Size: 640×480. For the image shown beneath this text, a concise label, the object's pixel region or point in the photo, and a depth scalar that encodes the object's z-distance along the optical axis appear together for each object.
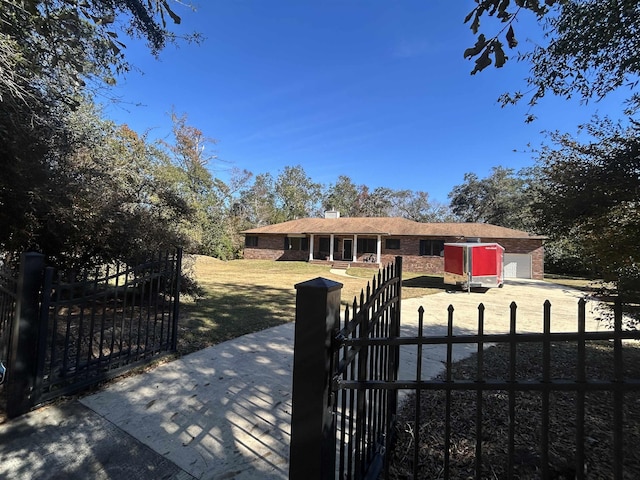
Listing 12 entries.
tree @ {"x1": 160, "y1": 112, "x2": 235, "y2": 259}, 26.80
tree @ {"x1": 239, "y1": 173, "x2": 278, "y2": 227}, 40.97
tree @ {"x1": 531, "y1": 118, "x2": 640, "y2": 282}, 3.89
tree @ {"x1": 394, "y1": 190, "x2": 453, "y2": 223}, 48.56
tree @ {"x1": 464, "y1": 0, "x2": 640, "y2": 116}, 3.75
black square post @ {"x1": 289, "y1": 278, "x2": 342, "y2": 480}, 1.54
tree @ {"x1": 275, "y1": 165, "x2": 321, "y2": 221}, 44.16
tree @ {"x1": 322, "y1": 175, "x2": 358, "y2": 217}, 46.22
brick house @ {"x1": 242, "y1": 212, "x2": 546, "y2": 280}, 19.69
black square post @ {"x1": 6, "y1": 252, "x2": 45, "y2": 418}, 2.88
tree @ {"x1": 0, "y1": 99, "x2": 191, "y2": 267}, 5.13
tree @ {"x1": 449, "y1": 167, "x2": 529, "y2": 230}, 29.30
